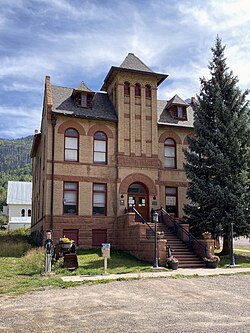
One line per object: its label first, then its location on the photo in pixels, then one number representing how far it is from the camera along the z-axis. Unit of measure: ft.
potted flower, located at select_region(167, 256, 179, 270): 59.67
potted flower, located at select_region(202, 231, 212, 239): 68.64
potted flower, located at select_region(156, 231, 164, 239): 64.44
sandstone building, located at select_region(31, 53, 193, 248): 80.64
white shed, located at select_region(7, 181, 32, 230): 243.40
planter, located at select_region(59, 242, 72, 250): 59.82
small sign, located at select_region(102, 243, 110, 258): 55.47
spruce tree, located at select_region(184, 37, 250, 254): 71.31
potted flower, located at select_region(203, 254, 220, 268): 62.44
